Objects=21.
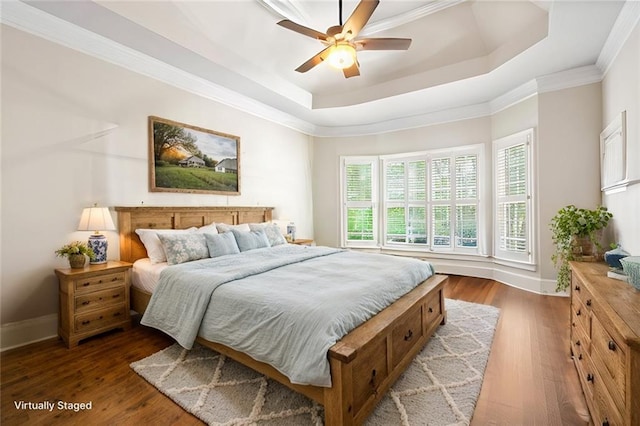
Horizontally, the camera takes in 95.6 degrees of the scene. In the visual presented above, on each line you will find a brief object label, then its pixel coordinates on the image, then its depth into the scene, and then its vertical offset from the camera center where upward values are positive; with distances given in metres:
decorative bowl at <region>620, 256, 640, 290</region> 1.52 -0.32
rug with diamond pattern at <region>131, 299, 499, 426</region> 1.68 -1.18
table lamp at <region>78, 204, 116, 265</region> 2.70 -0.12
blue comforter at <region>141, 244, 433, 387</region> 1.63 -0.61
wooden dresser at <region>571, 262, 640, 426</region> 1.06 -0.63
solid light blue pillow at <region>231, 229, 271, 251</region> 3.59 -0.35
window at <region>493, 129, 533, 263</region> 4.11 +0.19
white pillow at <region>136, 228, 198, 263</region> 3.01 -0.33
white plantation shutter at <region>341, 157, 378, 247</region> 5.80 +0.21
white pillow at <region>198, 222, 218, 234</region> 3.52 -0.20
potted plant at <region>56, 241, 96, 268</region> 2.62 -0.36
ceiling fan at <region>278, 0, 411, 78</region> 2.49 +1.56
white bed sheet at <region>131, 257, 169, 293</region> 2.76 -0.60
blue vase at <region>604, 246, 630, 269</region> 2.07 -0.35
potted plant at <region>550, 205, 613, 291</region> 2.80 -0.20
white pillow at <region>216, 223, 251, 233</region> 3.72 -0.20
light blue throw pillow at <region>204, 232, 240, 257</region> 3.19 -0.36
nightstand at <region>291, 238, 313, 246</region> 4.98 -0.53
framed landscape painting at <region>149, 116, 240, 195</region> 3.46 +0.70
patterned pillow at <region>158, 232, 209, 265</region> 2.91 -0.36
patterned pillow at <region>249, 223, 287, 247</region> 4.08 -0.28
